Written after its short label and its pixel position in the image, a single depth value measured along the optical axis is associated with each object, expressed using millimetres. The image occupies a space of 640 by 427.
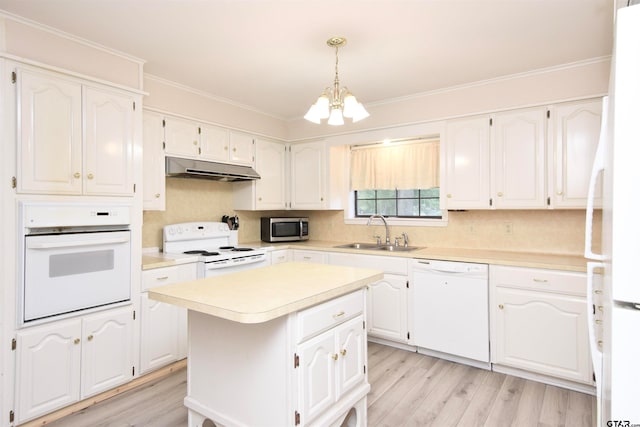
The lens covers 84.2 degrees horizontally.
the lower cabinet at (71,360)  2135
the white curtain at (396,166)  3781
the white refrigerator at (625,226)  831
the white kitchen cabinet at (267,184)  4129
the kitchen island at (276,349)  1619
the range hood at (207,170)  3195
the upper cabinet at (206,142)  3248
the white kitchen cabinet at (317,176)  4227
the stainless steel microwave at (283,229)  4238
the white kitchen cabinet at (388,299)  3305
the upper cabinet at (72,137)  2156
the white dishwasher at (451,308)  2904
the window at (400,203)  3918
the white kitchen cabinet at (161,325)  2736
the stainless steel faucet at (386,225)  3920
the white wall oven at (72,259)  2154
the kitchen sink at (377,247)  3737
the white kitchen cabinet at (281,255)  3881
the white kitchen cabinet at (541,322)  2533
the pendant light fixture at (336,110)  2088
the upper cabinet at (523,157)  2766
